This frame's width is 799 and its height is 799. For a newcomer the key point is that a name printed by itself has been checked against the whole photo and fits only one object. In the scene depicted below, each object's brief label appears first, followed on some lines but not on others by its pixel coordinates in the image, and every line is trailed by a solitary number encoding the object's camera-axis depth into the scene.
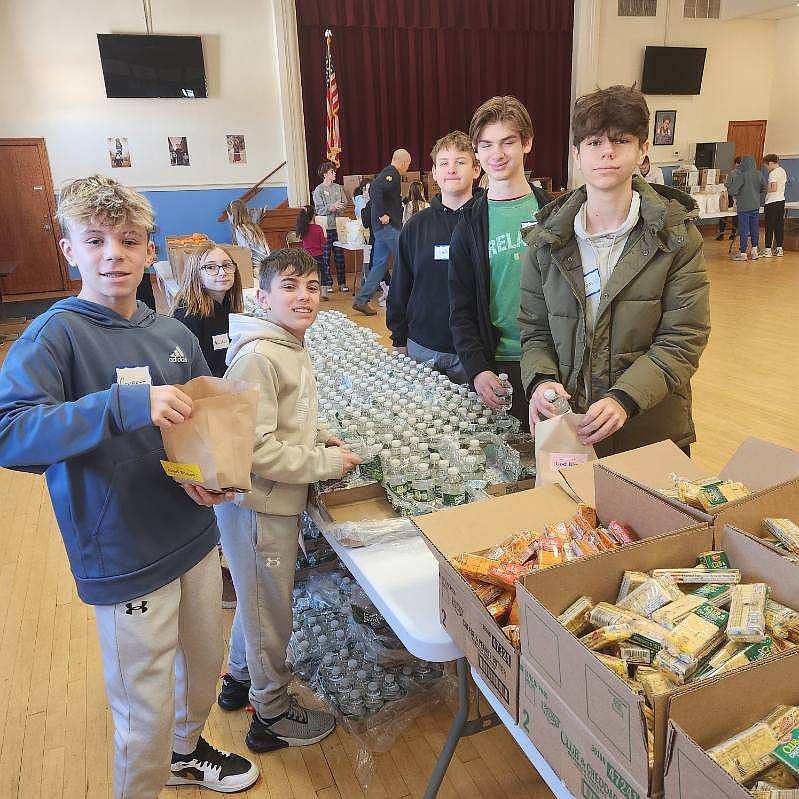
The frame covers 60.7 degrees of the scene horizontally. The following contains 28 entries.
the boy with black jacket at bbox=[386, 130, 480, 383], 2.72
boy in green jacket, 1.71
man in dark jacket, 7.71
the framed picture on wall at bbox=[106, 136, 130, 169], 10.45
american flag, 11.50
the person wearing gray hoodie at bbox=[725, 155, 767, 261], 10.70
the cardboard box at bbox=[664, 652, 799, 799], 0.69
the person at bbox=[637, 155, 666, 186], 12.64
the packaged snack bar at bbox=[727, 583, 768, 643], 0.90
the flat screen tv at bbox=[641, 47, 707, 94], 13.14
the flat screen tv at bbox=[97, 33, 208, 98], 10.08
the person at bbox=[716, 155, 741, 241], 13.89
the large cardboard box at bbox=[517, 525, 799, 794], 0.76
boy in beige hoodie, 1.74
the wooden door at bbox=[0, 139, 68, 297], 10.24
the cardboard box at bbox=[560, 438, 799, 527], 1.33
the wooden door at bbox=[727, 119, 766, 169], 14.35
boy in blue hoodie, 1.25
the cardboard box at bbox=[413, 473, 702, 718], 1.05
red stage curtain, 11.65
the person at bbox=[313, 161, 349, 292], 9.64
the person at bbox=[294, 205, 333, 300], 8.60
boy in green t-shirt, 2.30
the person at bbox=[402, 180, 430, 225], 8.85
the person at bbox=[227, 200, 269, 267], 5.45
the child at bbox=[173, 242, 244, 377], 2.98
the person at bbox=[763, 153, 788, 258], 11.02
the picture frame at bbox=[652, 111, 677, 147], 13.60
